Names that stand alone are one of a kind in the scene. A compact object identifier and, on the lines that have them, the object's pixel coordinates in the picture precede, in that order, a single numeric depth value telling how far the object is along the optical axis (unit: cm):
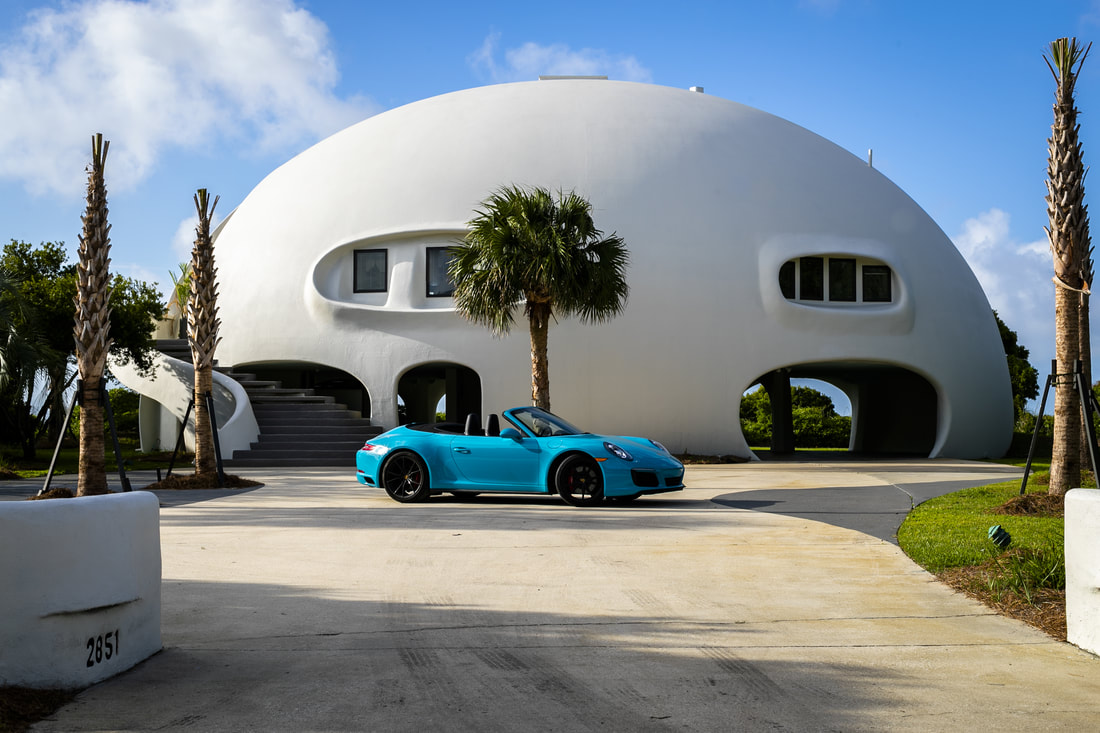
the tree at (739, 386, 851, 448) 4406
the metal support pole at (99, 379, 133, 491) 979
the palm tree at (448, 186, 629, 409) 1844
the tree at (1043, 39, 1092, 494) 1142
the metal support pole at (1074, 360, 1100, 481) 1015
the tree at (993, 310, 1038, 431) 4091
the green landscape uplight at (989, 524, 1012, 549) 774
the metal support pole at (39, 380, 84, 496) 1232
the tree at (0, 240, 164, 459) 2066
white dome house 2452
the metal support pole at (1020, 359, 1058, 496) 1191
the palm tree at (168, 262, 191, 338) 3188
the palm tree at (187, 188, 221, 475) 1633
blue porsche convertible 1224
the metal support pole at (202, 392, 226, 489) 1598
